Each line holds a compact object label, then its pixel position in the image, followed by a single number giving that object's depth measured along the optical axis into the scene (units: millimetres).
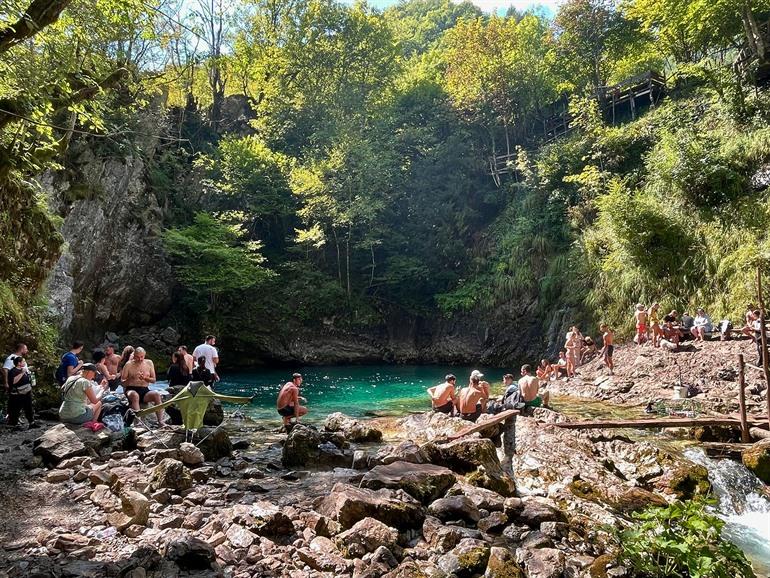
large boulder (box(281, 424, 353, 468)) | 7996
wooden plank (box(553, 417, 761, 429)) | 9344
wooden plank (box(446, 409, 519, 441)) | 8109
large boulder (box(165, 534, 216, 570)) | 4133
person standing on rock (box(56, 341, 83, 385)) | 10117
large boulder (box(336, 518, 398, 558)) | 4715
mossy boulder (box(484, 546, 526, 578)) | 4441
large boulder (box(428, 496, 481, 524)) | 5648
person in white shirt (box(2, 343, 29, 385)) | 9164
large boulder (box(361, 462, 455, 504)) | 6012
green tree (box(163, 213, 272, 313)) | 22984
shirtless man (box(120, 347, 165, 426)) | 9922
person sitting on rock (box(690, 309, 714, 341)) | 15578
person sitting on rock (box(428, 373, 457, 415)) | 11680
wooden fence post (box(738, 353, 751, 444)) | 9118
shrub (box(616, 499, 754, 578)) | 4367
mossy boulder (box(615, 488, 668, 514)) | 6774
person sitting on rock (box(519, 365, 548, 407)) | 11508
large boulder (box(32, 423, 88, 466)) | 6809
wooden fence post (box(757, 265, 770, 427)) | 9398
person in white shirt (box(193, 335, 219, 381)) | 11195
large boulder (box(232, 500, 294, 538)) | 4977
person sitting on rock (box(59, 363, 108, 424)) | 8539
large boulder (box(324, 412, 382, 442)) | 10320
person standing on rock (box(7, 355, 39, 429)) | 9062
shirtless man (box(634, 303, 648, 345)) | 17000
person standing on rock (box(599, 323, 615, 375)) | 16453
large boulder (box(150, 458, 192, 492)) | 5871
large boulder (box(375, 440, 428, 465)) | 7172
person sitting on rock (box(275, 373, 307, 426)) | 11180
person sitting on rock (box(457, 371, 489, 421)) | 11023
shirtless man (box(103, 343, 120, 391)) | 10695
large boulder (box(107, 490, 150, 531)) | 4906
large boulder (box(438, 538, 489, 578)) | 4539
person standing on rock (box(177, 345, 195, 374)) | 11094
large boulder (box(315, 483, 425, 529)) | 5164
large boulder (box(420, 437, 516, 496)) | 7309
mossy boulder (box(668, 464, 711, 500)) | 7453
